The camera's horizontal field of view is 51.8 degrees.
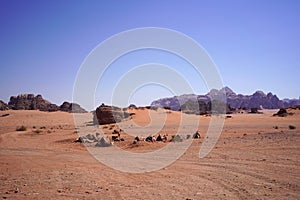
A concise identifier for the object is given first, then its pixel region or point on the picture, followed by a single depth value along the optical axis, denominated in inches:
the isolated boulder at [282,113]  2042.3
